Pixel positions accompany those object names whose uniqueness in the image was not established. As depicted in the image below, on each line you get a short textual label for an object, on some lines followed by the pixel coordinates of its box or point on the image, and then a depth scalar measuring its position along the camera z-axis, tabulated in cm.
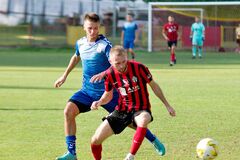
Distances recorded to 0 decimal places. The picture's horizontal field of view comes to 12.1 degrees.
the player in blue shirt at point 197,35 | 5466
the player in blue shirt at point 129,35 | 4976
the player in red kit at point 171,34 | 4653
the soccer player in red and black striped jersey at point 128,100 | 1320
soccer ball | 1343
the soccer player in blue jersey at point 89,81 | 1441
